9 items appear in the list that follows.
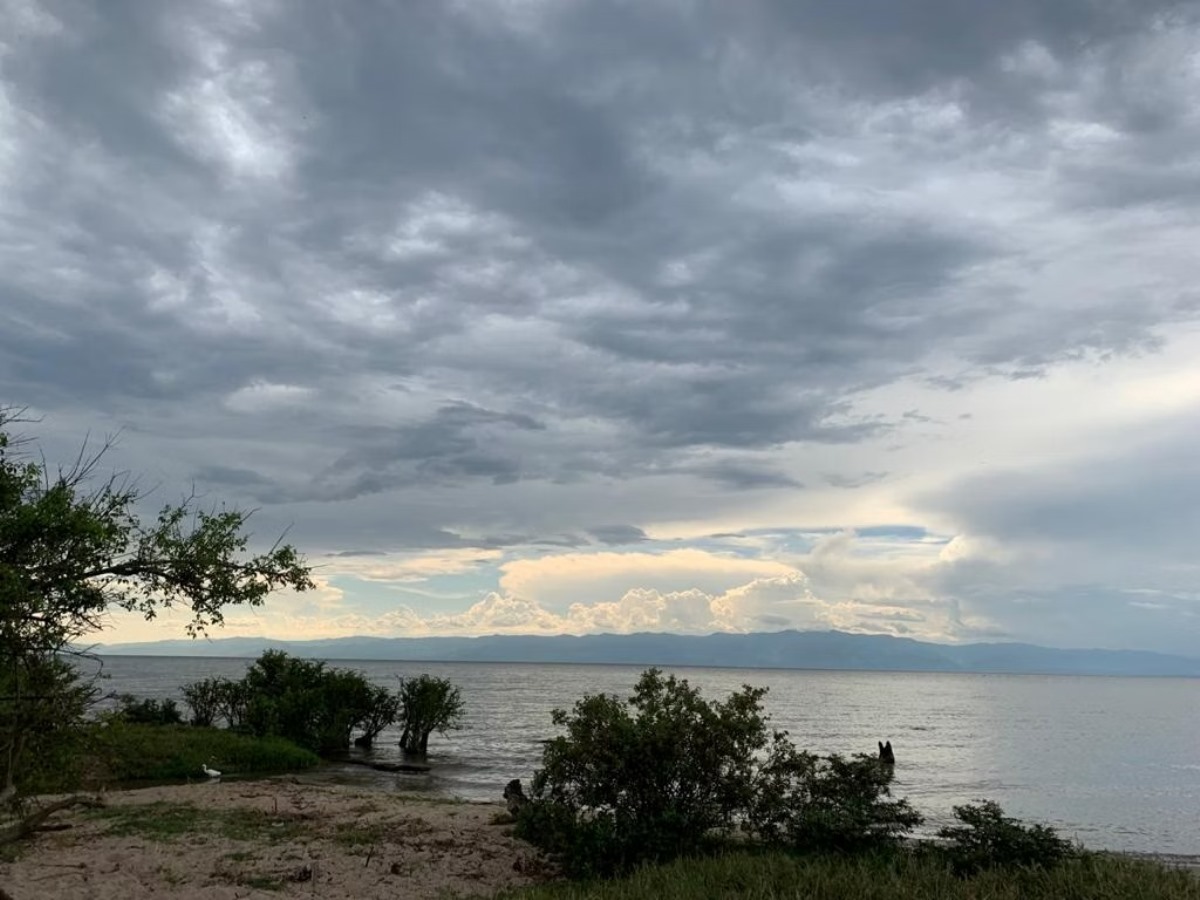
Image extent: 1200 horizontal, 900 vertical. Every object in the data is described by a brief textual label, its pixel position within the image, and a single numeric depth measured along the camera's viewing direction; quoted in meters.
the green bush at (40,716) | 9.76
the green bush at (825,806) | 14.88
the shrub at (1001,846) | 12.72
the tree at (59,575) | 9.66
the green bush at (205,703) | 42.28
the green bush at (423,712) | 45.16
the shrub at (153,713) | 39.97
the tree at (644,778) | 15.66
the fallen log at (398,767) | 37.59
